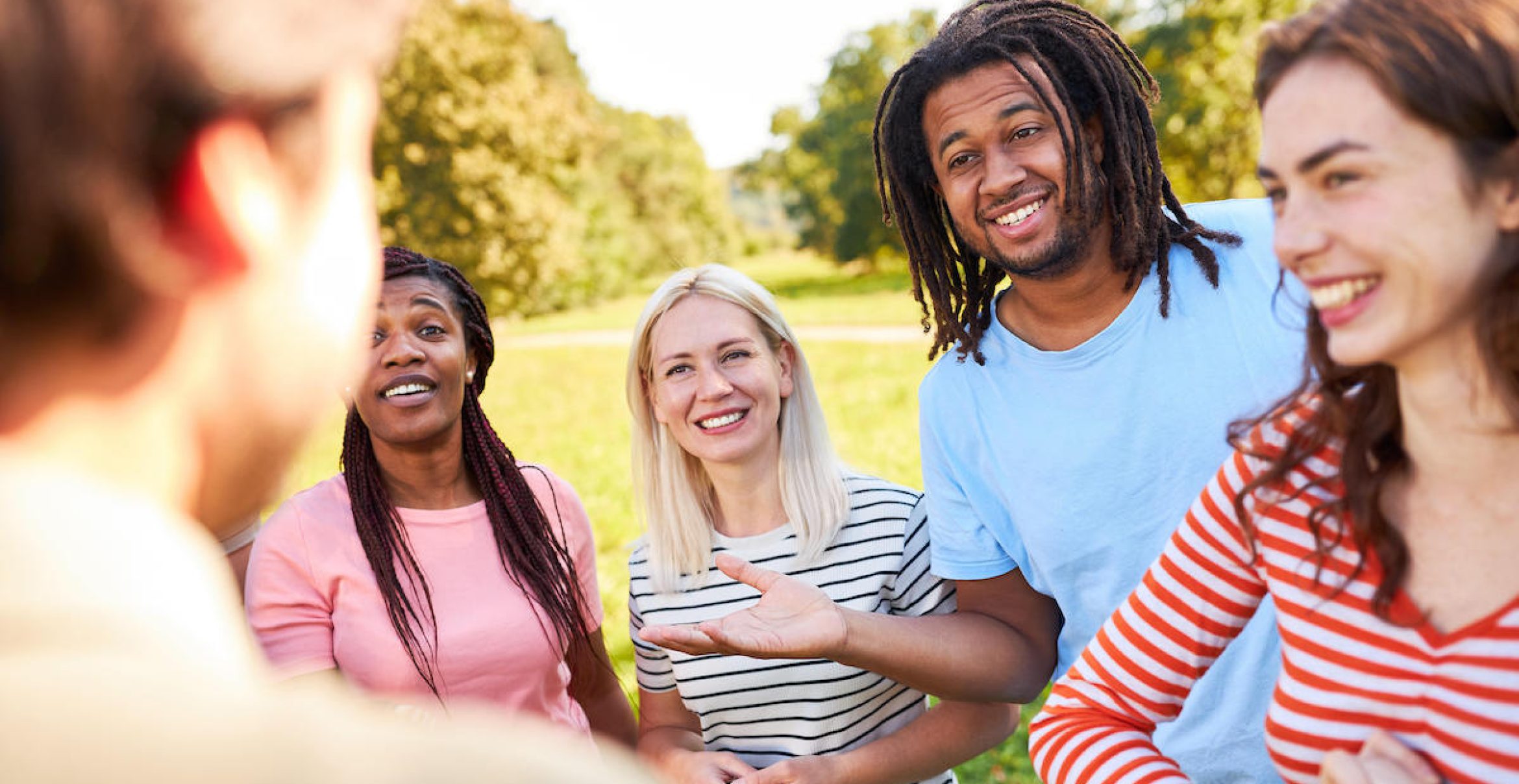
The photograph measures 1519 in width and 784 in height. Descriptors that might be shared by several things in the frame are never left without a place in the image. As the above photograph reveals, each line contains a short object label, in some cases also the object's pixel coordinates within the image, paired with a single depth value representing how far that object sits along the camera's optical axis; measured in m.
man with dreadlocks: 2.41
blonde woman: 2.79
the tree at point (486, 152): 26.38
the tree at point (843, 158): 37.62
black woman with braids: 2.90
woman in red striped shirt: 1.39
